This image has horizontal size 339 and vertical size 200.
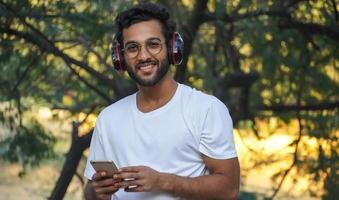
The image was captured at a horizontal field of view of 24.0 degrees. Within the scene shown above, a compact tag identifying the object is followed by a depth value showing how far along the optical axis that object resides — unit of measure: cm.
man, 247
